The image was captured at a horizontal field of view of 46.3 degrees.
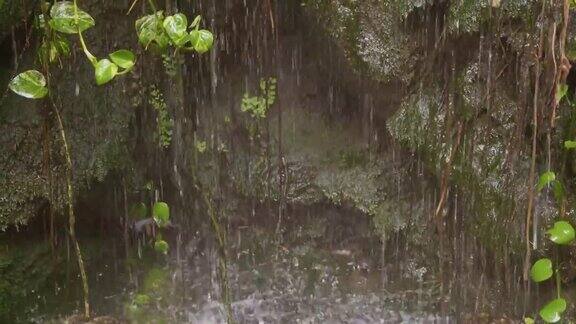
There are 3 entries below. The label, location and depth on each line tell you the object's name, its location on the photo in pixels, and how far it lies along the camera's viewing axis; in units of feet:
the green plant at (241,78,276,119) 10.21
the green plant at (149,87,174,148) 9.78
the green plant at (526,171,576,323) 7.09
